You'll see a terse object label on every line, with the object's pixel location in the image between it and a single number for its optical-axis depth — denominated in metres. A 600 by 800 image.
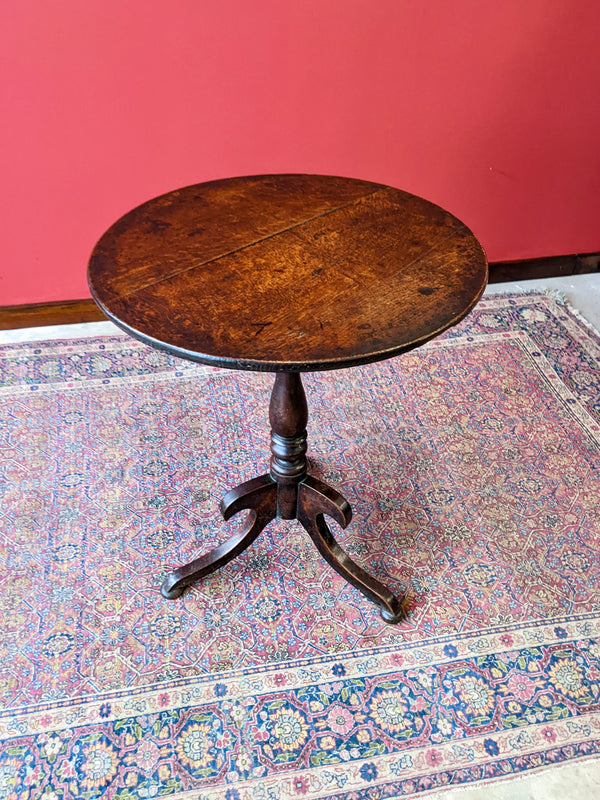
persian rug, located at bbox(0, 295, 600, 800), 1.62
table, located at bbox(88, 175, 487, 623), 1.36
